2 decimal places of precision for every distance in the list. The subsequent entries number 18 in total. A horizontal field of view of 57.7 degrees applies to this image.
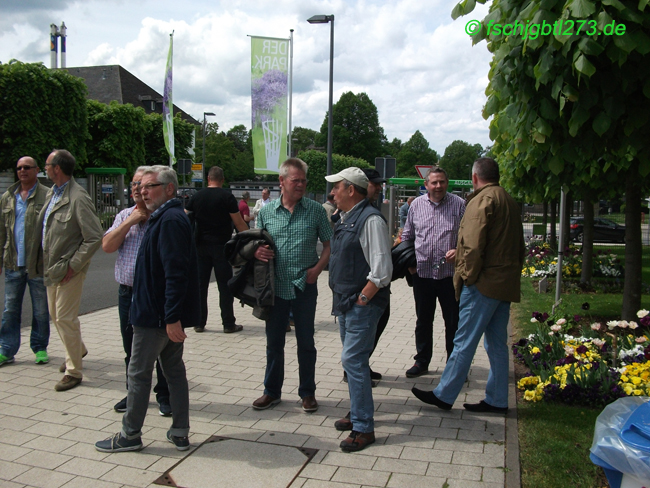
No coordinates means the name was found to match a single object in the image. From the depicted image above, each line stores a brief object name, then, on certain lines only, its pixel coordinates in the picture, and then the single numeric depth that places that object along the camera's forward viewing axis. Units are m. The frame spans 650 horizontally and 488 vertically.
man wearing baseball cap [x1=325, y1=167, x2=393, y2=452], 3.98
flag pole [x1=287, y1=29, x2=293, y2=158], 14.77
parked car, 31.25
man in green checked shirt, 4.66
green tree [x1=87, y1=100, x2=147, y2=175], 30.72
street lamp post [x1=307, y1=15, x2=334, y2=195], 18.14
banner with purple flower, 14.36
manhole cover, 3.53
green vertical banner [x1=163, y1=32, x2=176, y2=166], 17.39
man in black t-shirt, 7.25
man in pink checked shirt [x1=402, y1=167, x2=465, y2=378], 5.37
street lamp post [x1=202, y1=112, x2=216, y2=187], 43.31
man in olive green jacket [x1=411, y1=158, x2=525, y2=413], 4.37
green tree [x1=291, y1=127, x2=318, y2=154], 114.22
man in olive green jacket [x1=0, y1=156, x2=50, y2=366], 5.70
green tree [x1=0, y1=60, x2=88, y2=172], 23.55
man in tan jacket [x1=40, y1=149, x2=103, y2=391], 5.18
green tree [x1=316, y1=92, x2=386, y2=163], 79.94
